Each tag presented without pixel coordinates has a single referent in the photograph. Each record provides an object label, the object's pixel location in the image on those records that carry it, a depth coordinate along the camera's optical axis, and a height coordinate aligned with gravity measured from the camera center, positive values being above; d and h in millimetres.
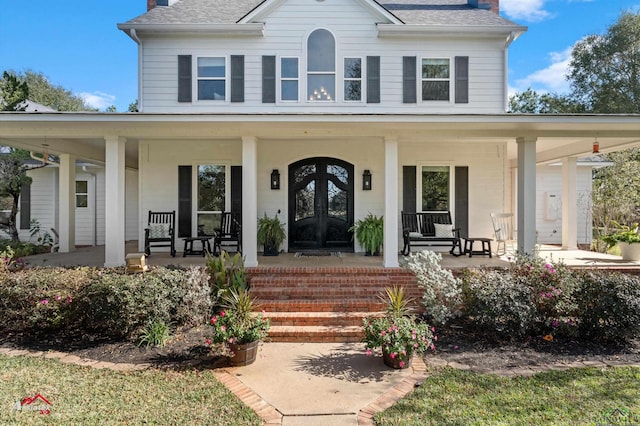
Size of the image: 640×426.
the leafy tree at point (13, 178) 10414 +1011
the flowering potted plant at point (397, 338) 3961 -1407
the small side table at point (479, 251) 8391 -906
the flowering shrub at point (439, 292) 5090 -1130
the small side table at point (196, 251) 8429 -853
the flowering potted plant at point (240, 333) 4094 -1389
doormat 8502 -994
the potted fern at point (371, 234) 8570 -512
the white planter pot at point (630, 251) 7891 -834
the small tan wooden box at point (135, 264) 5445 -784
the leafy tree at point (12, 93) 10398 +3478
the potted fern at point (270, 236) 8613 -562
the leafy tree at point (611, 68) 20484 +8580
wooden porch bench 8555 -451
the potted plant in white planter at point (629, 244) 7903 -685
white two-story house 9336 +2958
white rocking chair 8875 -390
